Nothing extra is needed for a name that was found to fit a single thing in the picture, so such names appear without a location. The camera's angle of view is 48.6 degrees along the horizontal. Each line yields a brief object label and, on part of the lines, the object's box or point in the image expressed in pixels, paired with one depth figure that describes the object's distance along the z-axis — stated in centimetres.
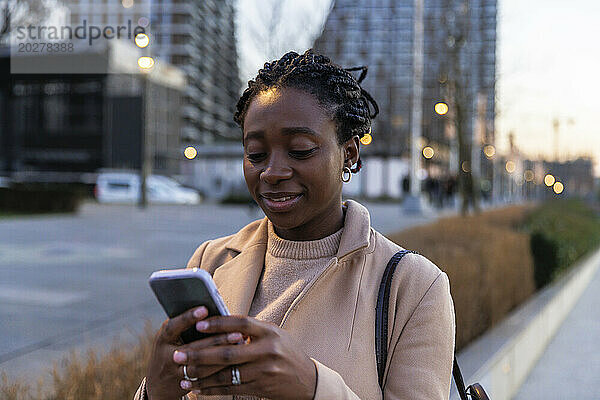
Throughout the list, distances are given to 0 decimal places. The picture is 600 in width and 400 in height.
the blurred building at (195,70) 7781
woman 152
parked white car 3253
